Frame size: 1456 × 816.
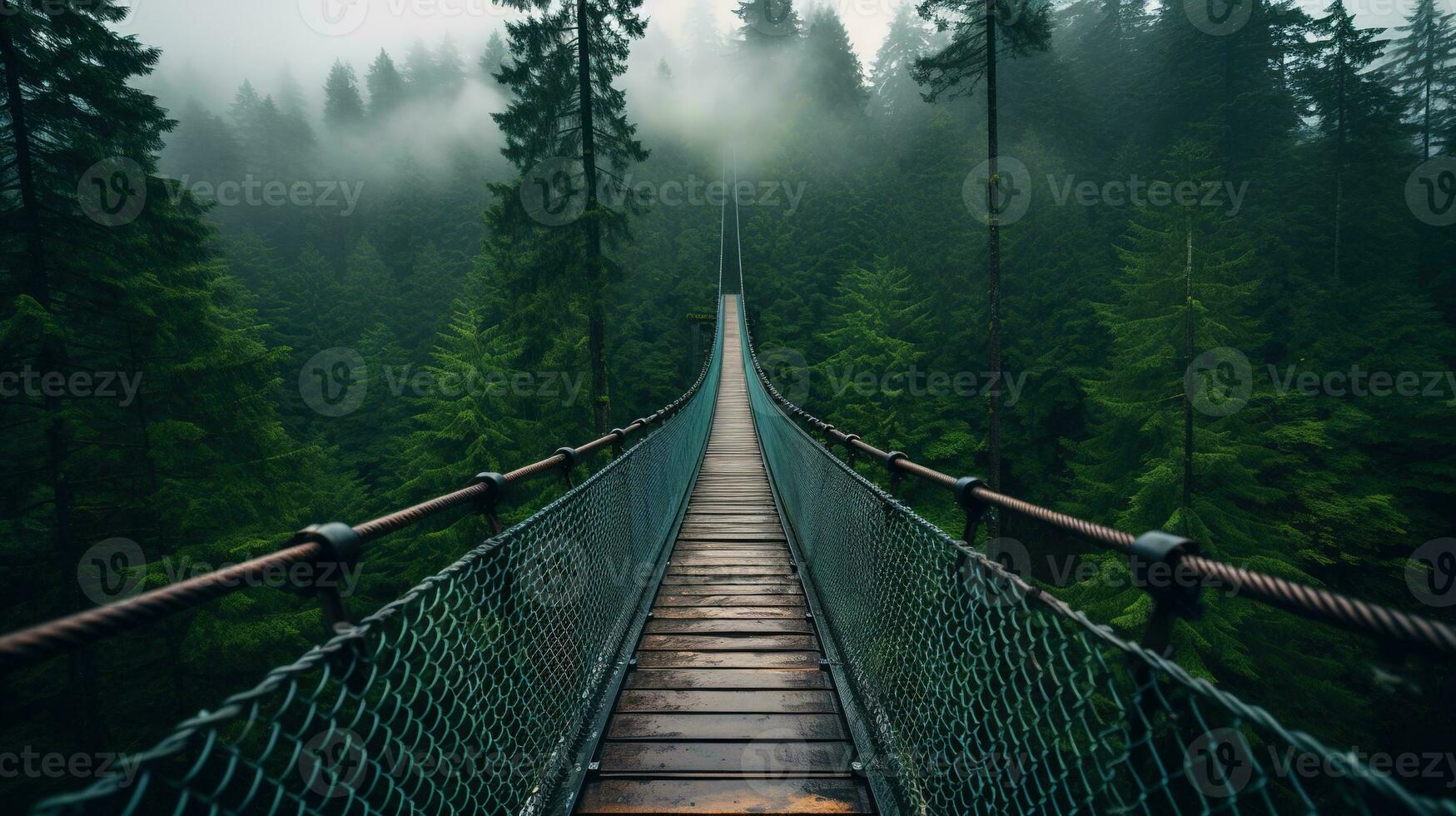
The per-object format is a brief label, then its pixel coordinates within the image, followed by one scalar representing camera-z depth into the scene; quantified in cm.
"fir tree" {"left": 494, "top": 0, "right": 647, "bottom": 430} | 901
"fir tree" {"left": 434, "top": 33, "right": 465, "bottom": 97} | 5472
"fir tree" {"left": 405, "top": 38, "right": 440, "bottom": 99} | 5500
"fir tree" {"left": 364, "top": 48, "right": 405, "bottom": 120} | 5150
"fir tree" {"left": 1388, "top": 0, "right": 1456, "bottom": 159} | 2083
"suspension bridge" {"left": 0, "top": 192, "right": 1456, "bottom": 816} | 85
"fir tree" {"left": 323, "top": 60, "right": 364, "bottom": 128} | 4941
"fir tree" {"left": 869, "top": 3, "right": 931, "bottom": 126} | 3691
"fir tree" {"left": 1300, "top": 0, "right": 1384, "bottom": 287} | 1590
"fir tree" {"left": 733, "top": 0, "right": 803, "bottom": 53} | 3716
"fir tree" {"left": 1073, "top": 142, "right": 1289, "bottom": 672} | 877
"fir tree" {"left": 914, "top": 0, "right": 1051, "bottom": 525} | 844
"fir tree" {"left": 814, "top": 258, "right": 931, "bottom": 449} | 1498
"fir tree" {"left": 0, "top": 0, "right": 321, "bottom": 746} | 630
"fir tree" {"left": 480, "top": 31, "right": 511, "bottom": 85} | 4534
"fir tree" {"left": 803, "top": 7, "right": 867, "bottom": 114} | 3403
